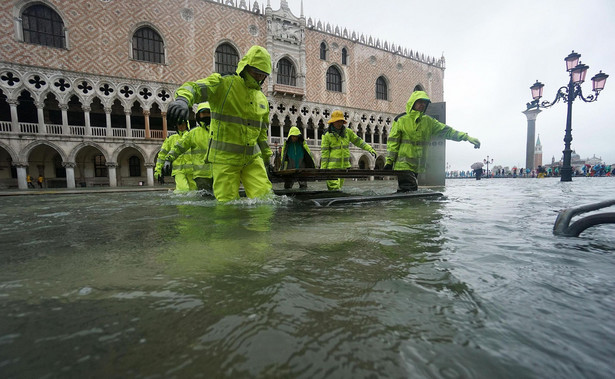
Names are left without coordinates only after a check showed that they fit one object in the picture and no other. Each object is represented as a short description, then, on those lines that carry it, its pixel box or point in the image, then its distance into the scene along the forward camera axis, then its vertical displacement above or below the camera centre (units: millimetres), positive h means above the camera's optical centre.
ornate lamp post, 10789 +3252
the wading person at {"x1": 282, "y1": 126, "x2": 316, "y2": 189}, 7027 +510
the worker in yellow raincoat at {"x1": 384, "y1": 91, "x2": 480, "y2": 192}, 5628 +694
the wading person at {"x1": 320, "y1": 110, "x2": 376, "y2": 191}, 6952 +699
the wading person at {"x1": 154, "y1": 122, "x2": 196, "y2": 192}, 6918 +111
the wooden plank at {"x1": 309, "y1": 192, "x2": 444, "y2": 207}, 3742 -392
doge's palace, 14805 +6641
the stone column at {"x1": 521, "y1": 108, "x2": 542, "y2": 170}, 24847 +3091
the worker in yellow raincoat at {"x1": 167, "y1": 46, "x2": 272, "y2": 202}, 3361 +654
